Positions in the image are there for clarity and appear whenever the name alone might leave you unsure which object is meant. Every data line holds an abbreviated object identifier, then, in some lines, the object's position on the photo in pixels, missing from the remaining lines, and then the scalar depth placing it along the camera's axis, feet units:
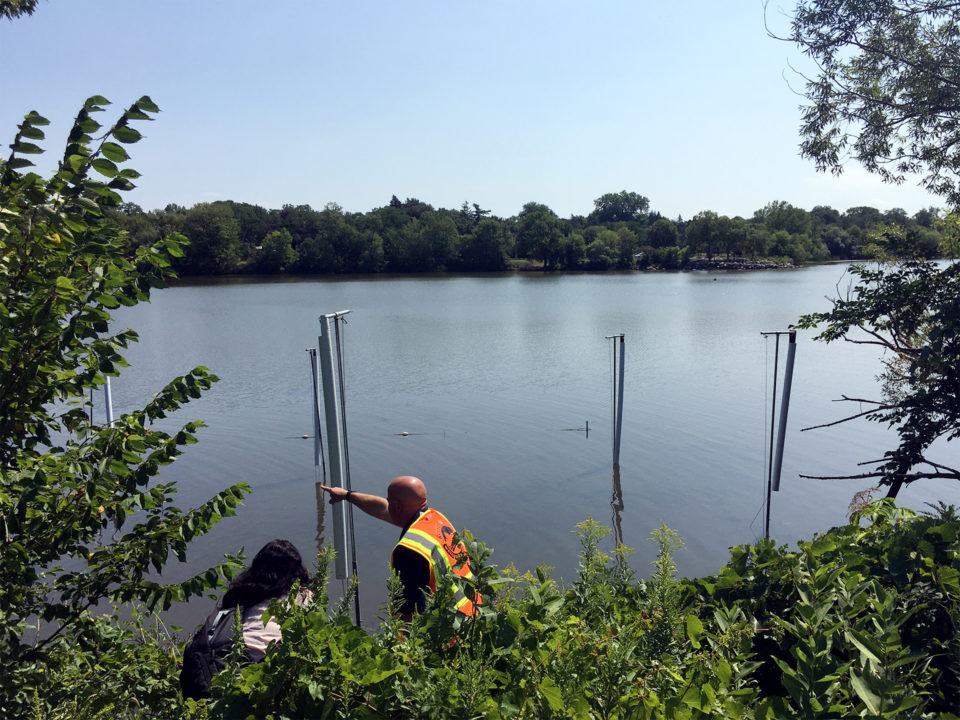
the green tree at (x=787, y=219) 384.68
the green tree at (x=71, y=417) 7.77
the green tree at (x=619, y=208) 606.14
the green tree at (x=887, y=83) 25.31
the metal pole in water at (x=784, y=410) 36.91
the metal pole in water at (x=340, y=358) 20.24
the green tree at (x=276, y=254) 326.44
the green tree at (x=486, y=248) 362.74
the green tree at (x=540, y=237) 365.61
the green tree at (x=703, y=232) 374.43
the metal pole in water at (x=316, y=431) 43.37
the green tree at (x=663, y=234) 406.62
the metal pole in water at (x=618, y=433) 47.37
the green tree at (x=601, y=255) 364.17
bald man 12.41
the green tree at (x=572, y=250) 362.74
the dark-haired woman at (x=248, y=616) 10.50
